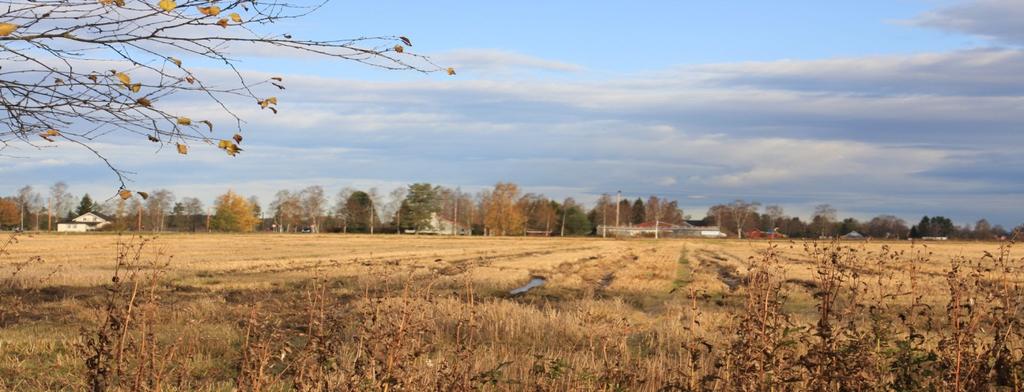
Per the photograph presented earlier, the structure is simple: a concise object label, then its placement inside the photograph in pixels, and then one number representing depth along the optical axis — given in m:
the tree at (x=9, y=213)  127.19
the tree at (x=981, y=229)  121.34
